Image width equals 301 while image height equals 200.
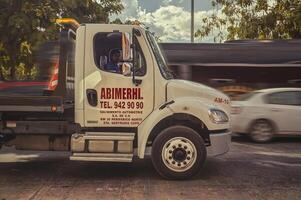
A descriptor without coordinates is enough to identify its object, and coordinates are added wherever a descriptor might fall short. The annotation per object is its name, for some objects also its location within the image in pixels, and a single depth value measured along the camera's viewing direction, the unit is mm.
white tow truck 9070
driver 9172
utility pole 29125
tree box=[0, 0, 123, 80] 19750
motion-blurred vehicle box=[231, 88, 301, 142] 14844
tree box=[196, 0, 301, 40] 28125
